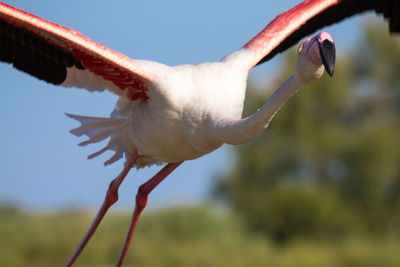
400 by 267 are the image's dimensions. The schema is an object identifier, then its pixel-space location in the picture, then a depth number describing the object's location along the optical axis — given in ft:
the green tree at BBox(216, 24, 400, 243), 169.27
